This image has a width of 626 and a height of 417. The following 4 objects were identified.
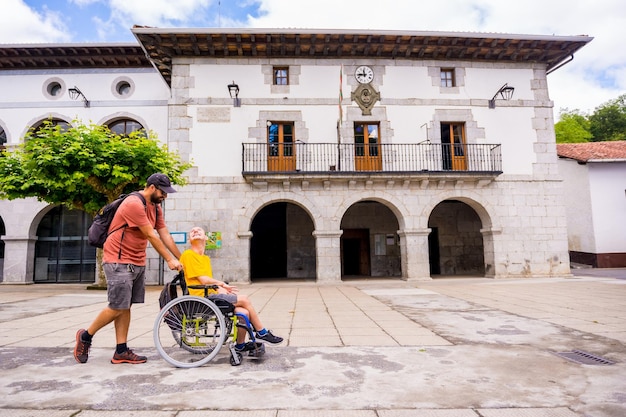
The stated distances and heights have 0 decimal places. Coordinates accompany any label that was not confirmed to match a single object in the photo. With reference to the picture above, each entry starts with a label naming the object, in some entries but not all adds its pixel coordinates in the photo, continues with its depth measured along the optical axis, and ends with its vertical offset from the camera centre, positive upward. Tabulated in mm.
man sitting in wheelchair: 3428 -381
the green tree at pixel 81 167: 9477 +2102
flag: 12719 +5081
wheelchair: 3279 -688
